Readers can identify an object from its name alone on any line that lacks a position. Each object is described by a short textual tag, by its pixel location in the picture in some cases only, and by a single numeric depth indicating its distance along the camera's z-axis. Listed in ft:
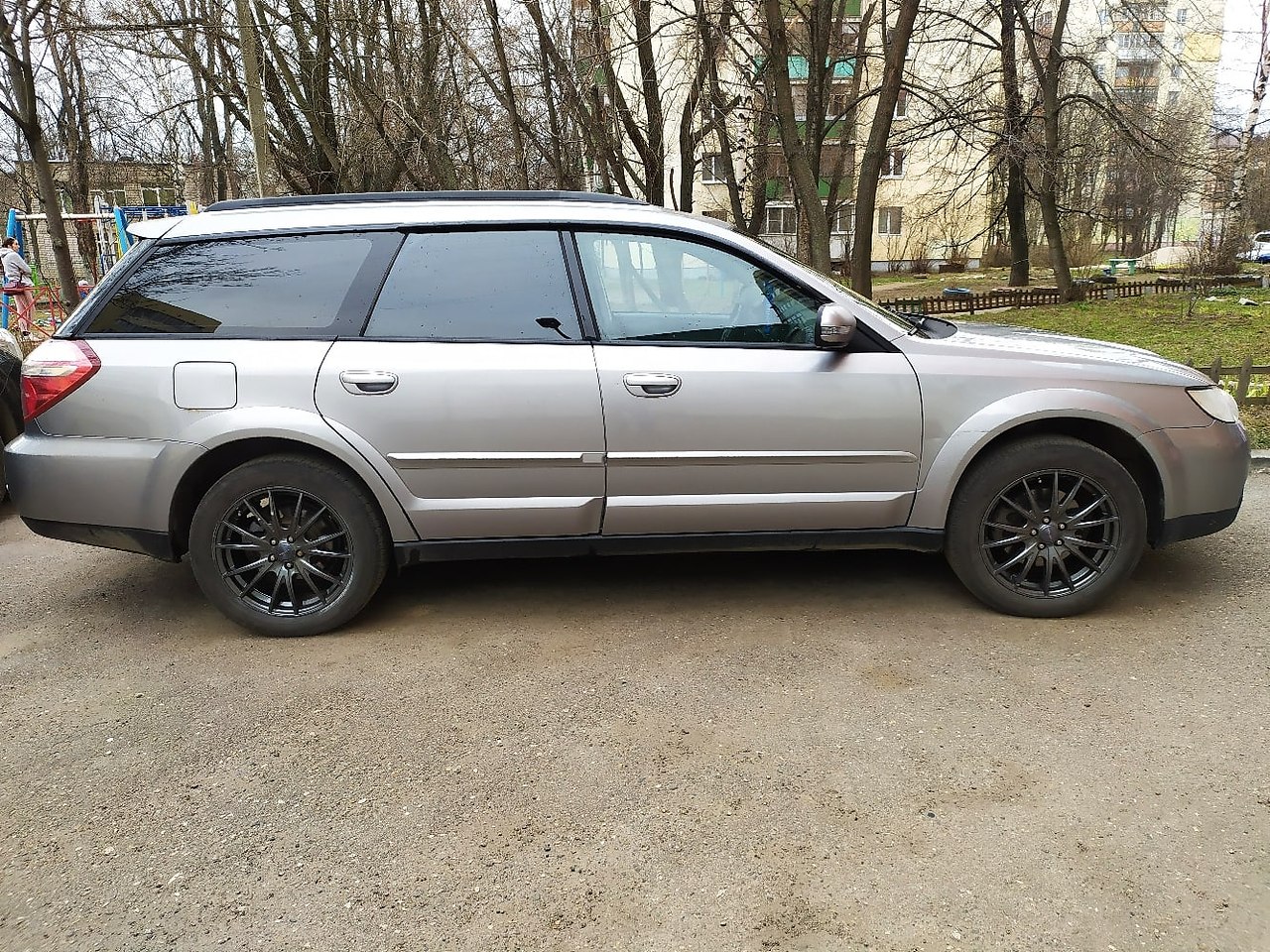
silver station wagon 11.93
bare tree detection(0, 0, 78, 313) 33.65
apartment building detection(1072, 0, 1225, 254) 53.11
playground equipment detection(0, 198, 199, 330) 52.37
